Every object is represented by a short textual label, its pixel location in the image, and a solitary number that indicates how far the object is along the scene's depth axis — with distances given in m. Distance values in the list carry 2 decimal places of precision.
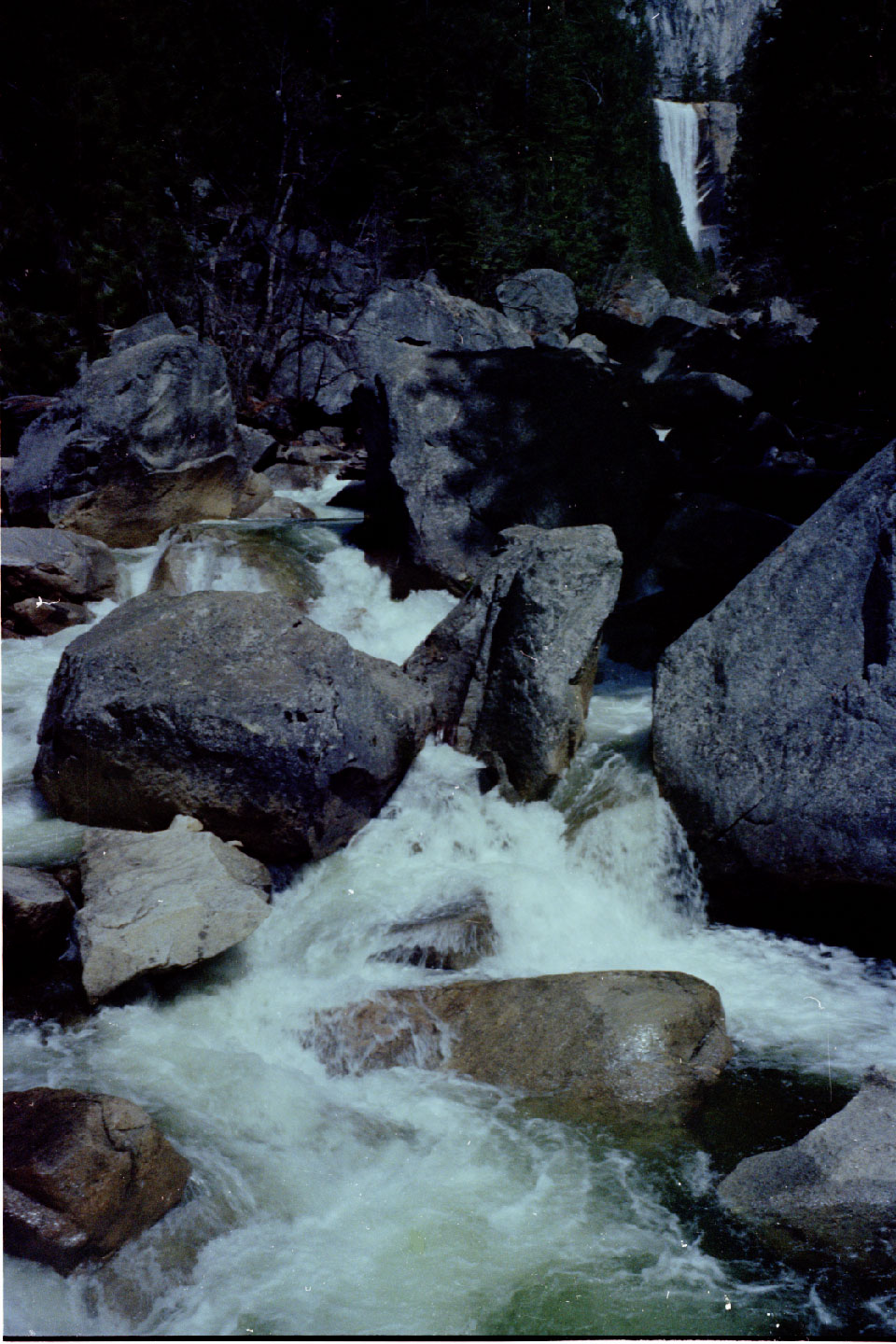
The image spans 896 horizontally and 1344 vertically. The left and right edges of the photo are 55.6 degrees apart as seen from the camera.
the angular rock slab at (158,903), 3.29
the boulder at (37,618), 6.89
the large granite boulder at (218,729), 4.33
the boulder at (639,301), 21.39
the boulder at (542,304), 16.81
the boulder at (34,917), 3.39
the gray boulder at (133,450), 8.25
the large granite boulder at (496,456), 7.73
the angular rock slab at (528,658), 5.11
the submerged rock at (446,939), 3.87
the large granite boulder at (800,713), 3.90
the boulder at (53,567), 7.07
